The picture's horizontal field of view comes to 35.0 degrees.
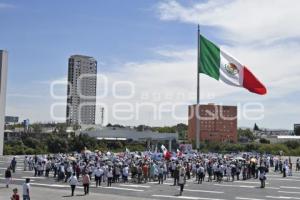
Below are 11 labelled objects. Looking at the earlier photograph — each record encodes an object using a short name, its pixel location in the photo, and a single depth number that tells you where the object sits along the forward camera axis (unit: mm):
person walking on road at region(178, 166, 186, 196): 26422
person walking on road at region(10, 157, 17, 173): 38312
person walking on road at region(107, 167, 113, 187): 30625
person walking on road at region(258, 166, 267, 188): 30439
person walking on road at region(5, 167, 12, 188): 28625
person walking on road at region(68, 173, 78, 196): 25188
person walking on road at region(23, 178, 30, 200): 20969
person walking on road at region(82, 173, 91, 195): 25672
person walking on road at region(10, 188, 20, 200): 17469
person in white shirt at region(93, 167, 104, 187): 30014
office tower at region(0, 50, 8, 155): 67125
